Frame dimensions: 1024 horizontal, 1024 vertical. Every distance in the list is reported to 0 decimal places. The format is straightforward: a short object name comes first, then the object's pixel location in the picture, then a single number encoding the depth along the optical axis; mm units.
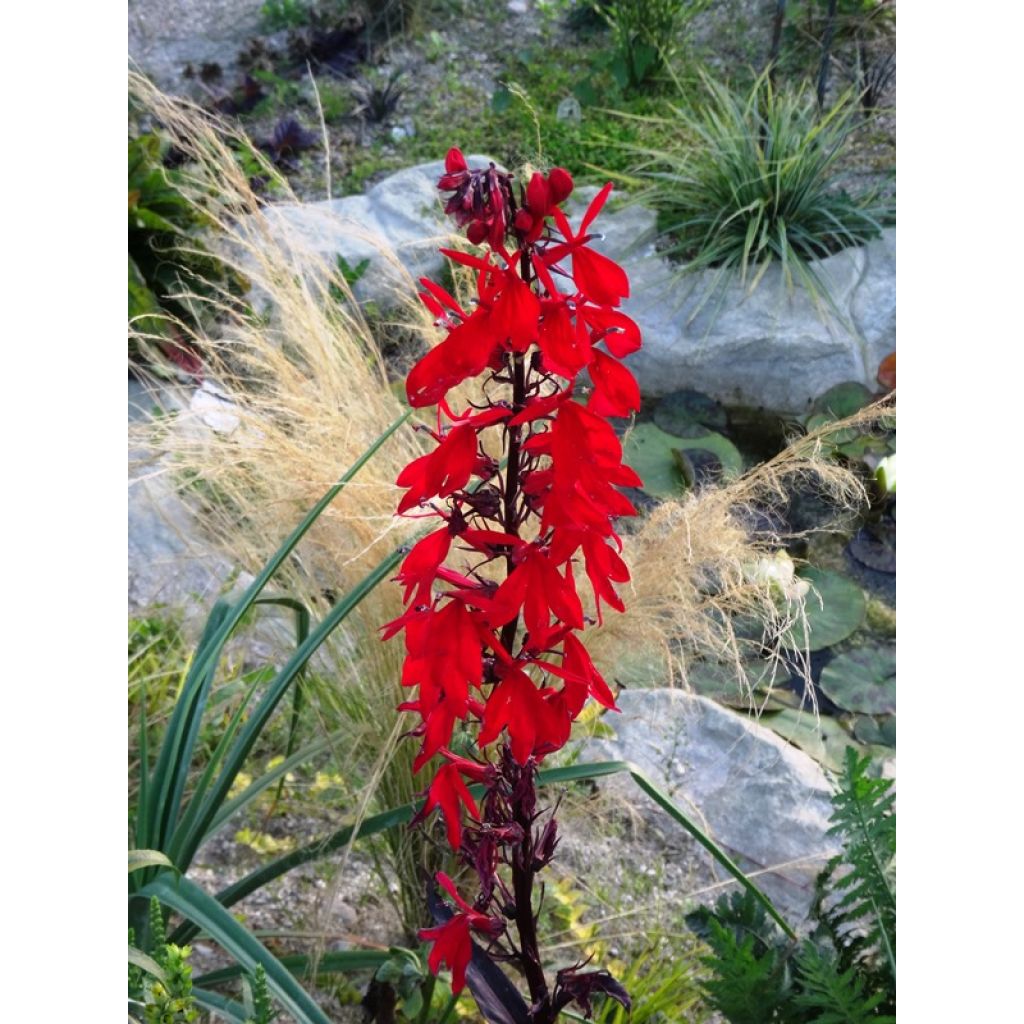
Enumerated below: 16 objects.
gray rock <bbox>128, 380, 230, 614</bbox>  2095
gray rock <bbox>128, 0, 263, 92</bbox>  4348
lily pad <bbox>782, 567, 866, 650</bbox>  2449
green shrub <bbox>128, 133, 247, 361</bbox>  2939
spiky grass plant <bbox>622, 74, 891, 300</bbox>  3186
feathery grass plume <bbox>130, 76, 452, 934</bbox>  1562
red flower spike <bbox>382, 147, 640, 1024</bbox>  845
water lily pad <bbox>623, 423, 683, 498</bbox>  2742
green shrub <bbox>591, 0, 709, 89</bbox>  3852
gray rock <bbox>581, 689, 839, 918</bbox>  1902
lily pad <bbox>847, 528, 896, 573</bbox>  2688
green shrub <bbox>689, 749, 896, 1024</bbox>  1214
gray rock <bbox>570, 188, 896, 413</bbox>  3074
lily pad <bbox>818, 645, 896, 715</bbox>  2346
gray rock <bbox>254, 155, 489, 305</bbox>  3184
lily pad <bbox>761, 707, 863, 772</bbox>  2226
